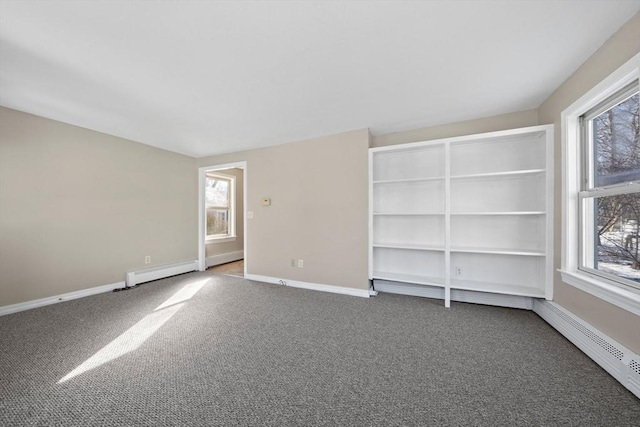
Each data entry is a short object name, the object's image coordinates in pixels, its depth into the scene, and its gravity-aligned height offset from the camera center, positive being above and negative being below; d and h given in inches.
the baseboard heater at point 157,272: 145.3 -41.4
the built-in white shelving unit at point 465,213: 104.7 -0.5
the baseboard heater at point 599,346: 58.1 -40.0
